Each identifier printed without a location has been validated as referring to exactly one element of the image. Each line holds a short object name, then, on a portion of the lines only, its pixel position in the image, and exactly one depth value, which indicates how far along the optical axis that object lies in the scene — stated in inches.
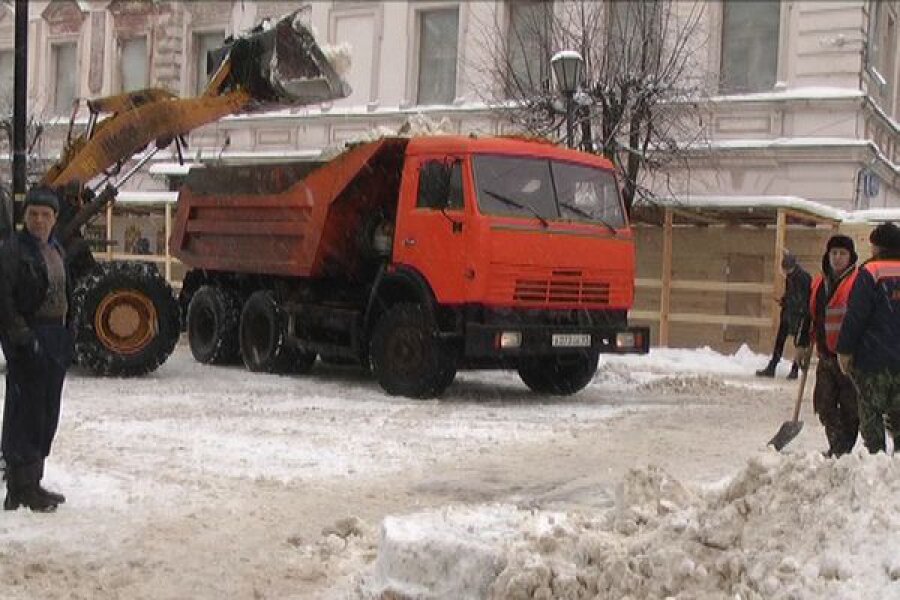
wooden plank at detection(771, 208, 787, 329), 697.0
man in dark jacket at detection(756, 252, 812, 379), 604.1
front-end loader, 506.6
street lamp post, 581.6
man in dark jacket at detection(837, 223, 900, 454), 269.0
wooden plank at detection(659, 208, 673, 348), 741.3
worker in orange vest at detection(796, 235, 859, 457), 298.0
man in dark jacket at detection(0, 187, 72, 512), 248.1
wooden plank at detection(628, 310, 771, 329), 727.7
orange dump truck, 450.3
